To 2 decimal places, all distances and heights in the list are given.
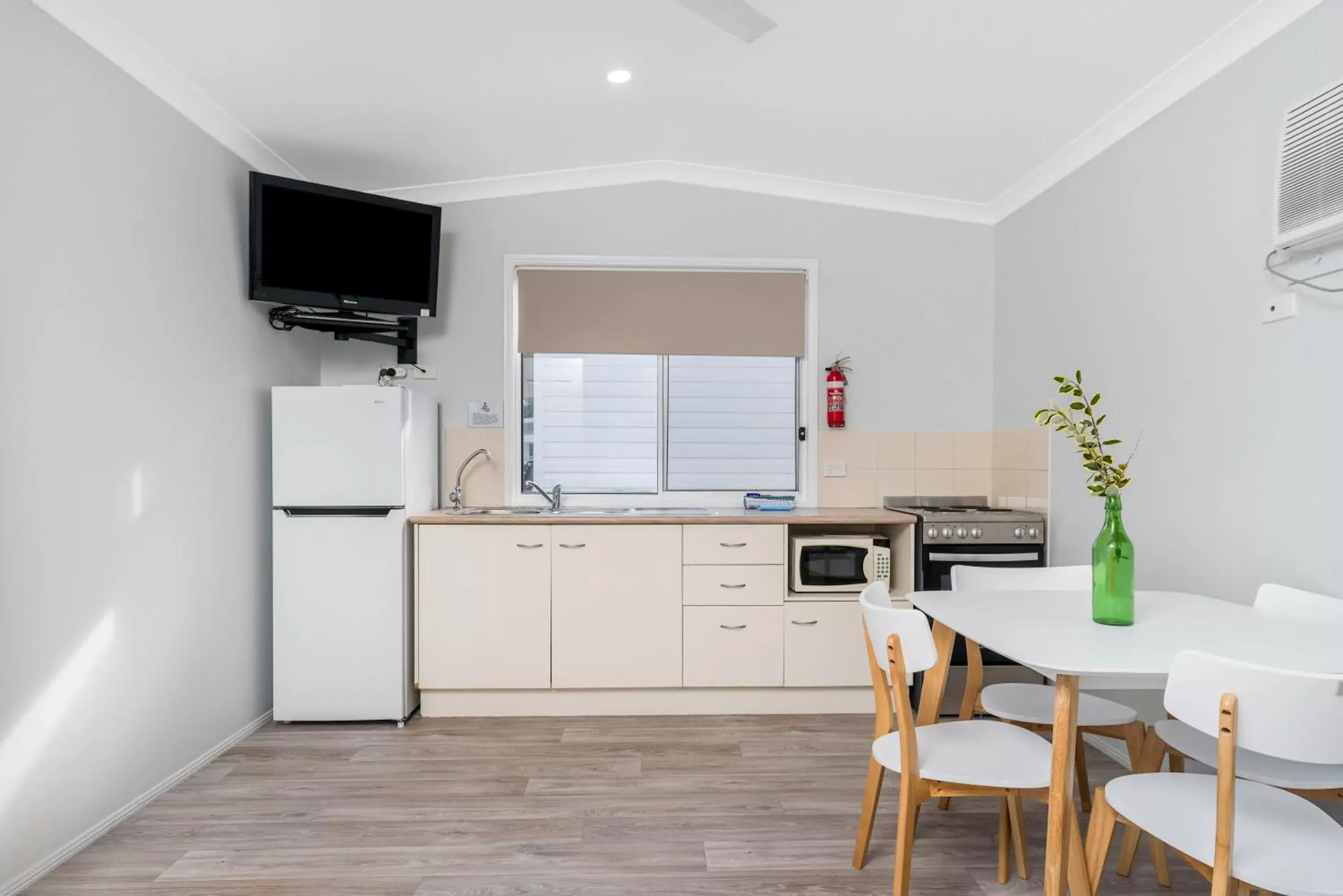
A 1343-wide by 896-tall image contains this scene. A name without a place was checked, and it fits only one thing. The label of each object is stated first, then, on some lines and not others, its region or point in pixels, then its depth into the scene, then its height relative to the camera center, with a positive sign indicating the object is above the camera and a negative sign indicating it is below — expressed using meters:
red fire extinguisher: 4.29 +0.19
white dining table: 1.71 -0.48
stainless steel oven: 3.72 -0.53
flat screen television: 3.40 +0.79
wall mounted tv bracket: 3.67 +0.47
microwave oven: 3.77 -0.61
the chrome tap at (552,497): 4.10 -0.35
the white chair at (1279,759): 1.80 -0.76
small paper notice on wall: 4.26 +0.06
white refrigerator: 3.53 -0.56
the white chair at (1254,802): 1.40 -0.69
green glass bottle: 2.06 -0.36
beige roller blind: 4.30 +0.62
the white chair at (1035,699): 2.32 -0.82
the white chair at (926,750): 1.93 -0.81
